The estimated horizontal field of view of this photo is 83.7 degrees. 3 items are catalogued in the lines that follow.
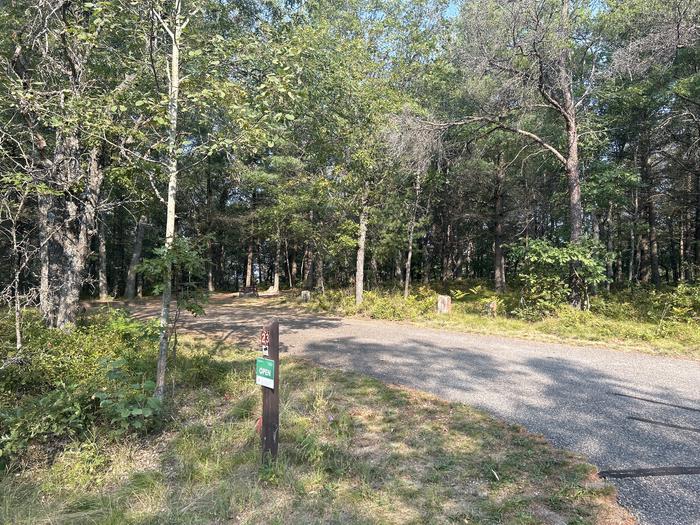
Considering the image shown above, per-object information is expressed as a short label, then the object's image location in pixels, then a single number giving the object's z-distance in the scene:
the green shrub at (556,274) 10.19
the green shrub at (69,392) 3.29
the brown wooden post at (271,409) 3.09
